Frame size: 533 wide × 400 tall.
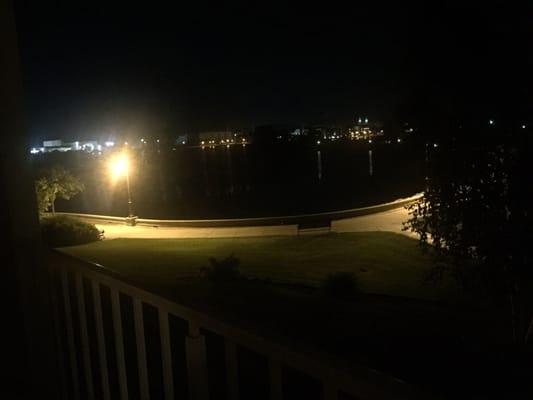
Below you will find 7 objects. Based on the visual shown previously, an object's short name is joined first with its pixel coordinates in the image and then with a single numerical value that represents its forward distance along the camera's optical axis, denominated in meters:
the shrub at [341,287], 11.36
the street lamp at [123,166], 28.30
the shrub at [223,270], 12.42
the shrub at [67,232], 21.61
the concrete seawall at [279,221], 25.92
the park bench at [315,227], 22.83
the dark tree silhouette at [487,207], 7.40
